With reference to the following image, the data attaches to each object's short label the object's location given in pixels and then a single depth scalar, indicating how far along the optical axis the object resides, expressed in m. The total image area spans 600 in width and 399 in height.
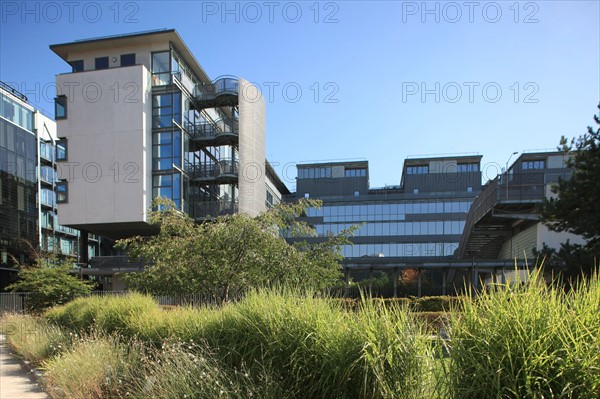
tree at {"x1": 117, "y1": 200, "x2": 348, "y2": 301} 10.95
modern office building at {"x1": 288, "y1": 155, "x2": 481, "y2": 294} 74.12
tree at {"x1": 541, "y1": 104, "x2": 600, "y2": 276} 14.62
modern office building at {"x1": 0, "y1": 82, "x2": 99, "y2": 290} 41.59
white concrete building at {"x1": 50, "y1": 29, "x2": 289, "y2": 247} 36.94
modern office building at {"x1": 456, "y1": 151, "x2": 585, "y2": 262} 21.84
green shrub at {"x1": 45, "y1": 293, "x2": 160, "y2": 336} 8.94
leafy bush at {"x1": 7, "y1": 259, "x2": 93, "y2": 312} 20.06
